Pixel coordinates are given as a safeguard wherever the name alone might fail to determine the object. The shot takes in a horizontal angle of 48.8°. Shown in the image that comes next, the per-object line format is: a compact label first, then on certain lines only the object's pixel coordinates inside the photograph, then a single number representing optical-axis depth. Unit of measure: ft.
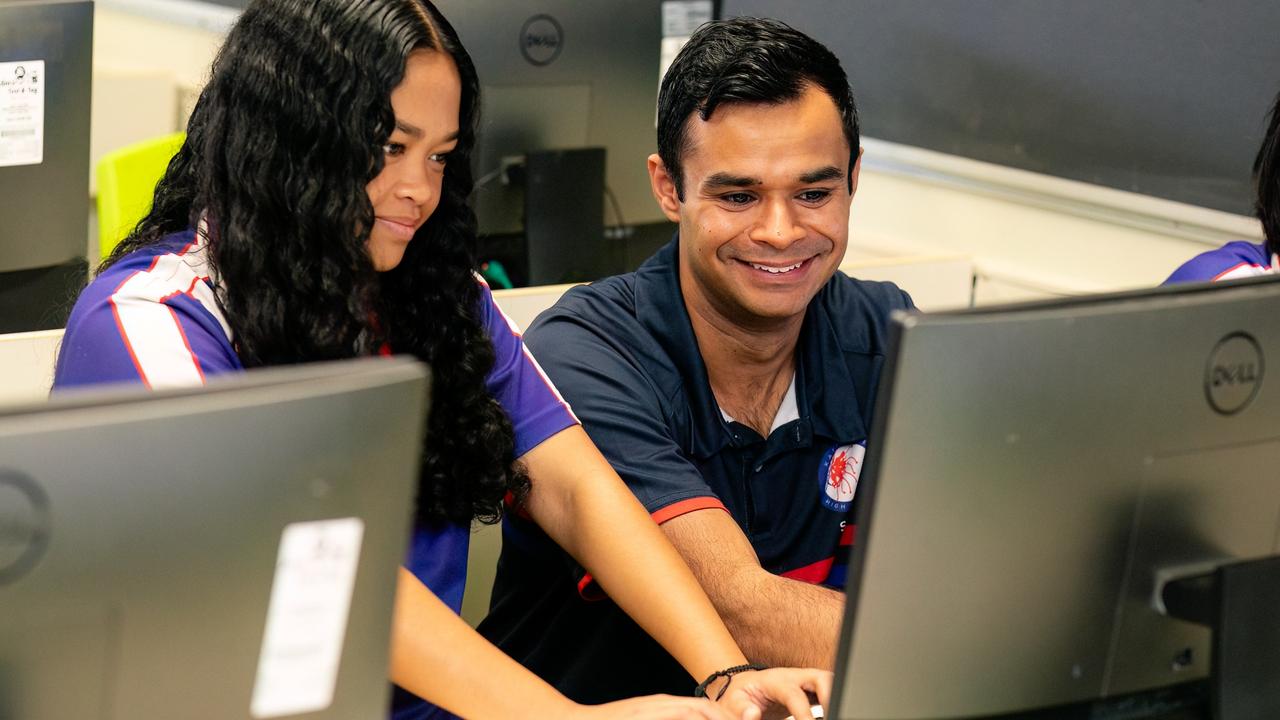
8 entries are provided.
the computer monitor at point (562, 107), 7.66
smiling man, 5.24
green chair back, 7.59
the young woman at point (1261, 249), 5.67
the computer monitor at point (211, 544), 2.26
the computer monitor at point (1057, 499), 2.87
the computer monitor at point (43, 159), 6.32
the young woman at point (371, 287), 3.95
